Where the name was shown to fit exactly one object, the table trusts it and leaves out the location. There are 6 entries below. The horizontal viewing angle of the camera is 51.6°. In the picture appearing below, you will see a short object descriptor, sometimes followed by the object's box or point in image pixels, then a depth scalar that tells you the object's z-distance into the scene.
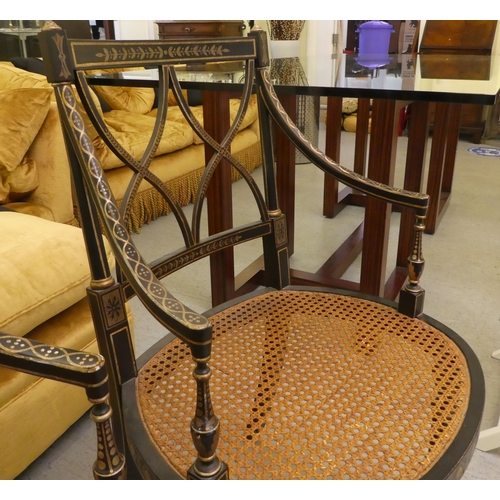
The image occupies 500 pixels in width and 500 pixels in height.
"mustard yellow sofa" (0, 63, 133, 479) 1.01
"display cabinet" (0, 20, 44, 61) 4.03
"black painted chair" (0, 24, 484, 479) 0.63
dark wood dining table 1.25
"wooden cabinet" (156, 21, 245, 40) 2.86
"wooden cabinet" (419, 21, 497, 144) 2.43
